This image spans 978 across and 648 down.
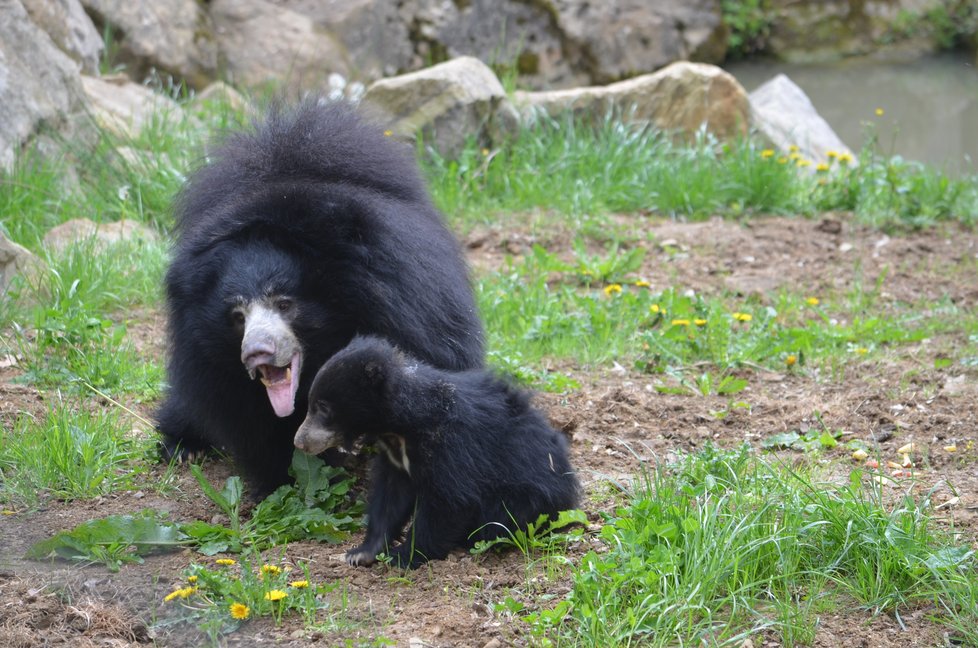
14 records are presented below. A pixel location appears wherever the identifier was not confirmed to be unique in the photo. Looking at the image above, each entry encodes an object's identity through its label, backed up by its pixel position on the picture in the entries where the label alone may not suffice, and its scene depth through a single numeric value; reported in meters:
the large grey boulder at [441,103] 15.38
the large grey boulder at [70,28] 15.83
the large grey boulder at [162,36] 18.72
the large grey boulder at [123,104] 14.95
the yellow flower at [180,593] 6.02
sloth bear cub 6.59
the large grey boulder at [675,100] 17.02
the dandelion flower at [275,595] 5.93
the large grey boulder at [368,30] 22.25
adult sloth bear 7.13
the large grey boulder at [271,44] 21.05
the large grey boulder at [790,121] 17.67
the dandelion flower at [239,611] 5.86
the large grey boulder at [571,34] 23.03
